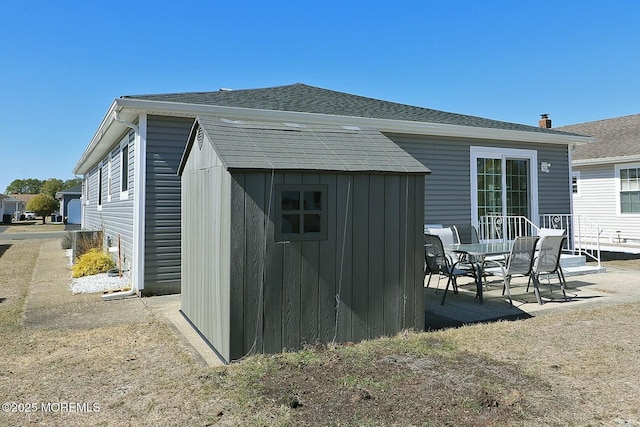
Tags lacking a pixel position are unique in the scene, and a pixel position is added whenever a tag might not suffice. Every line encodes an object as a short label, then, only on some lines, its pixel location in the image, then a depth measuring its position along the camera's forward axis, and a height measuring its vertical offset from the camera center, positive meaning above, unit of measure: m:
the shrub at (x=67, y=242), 14.83 -0.78
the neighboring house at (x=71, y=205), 29.11 +1.11
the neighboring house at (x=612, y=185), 13.75 +1.11
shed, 3.68 -0.18
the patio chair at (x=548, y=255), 6.01 -0.53
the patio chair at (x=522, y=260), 5.83 -0.58
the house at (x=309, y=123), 6.93 +1.33
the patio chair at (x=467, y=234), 8.62 -0.31
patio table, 6.10 -0.47
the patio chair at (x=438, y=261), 6.18 -0.63
